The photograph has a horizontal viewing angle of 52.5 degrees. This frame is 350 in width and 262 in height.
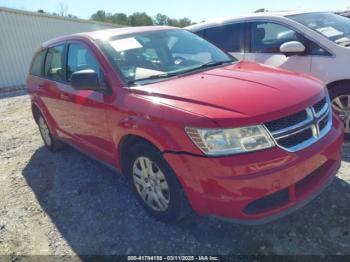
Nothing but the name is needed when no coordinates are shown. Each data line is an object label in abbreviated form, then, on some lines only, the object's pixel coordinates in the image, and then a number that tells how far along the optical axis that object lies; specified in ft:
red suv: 8.18
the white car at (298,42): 14.52
